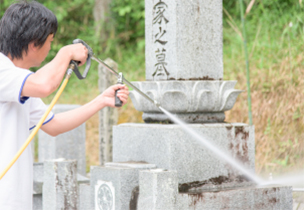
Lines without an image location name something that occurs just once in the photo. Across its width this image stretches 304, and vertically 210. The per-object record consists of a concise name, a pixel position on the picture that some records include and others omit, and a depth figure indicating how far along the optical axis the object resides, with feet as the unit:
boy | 15.22
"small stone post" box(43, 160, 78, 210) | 25.51
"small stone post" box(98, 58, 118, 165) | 41.33
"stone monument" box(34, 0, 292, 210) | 23.91
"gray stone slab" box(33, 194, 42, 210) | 31.38
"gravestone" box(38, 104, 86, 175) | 36.89
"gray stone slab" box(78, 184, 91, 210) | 26.37
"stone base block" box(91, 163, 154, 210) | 23.22
